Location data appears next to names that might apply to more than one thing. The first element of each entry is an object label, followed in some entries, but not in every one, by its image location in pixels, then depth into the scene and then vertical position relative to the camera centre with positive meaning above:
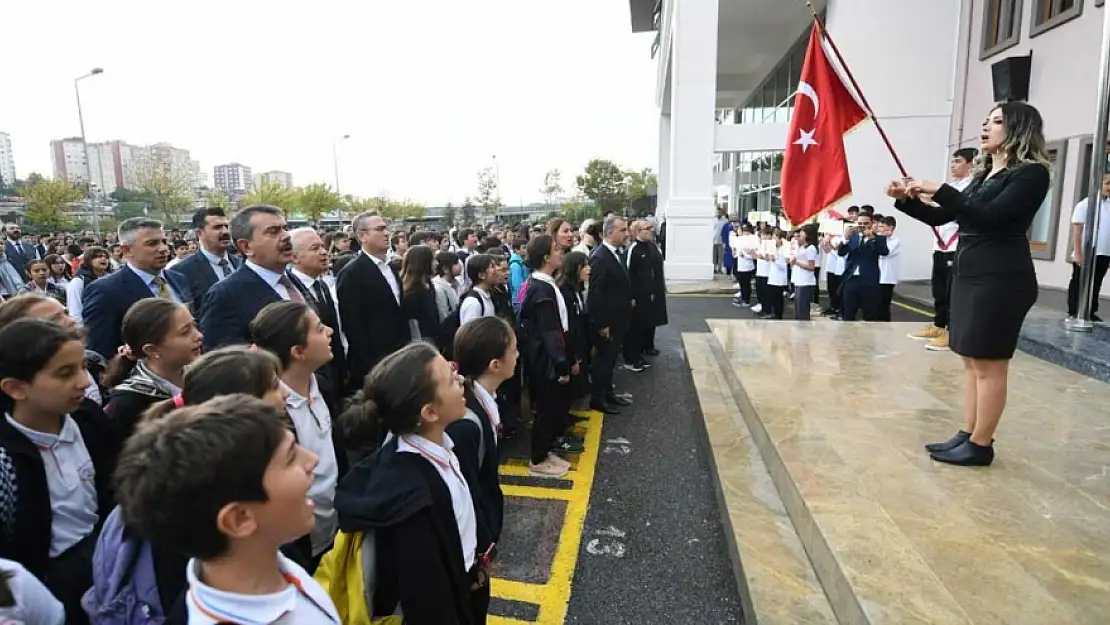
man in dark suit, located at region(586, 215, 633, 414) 5.39 -0.85
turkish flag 4.38 +0.55
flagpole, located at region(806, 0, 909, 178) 3.79 +1.15
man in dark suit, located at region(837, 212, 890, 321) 7.93 -0.77
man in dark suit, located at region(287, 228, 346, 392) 3.59 -0.38
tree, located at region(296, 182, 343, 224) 44.81 +1.40
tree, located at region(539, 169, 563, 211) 52.69 +2.55
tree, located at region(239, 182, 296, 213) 42.12 +1.71
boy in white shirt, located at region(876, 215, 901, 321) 8.00 -0.63
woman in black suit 2.78 -0.13
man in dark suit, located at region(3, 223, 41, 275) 9.43 -0.44
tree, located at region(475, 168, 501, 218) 49.84 +2.28
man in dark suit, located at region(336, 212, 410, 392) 3.94 -0.62
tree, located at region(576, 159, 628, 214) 48.50 +2.75
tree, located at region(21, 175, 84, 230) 29.00 +1.00
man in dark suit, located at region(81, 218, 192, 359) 3.24 -0.38
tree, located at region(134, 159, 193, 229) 33.88 +1.78
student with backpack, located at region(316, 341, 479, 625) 1.60 -0.78
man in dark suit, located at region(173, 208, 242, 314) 4.47 -0.28
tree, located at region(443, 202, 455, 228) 45.66 +0.27
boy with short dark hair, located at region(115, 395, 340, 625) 1.04 -0.49
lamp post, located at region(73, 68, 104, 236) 21.44 +3.03
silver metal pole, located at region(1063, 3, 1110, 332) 5.38 +0.26
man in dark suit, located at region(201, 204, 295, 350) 3.04 -0.32
